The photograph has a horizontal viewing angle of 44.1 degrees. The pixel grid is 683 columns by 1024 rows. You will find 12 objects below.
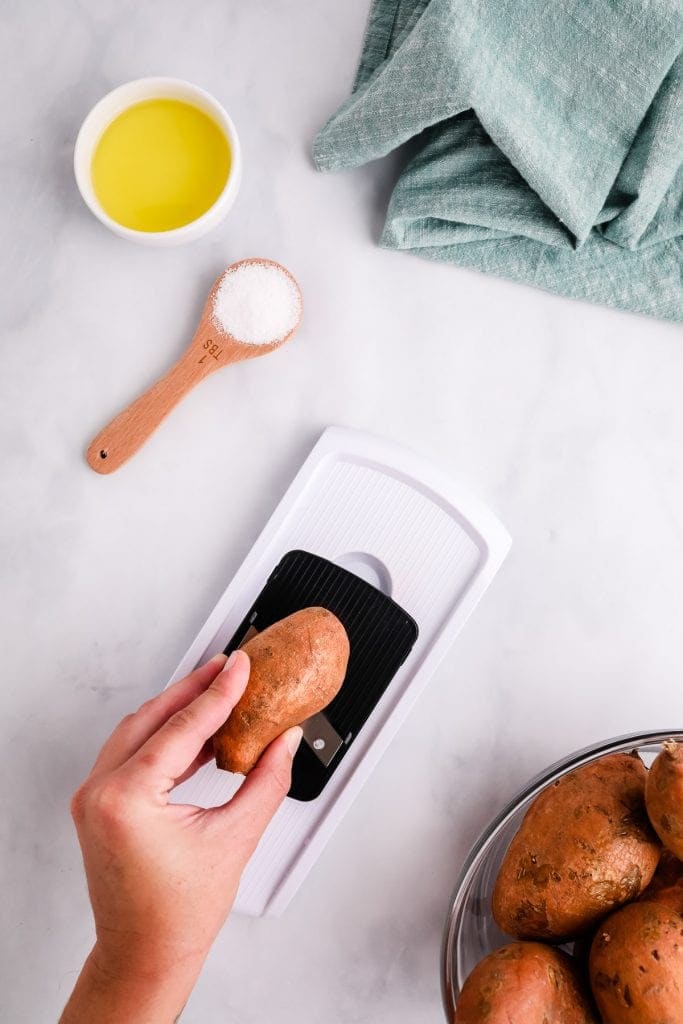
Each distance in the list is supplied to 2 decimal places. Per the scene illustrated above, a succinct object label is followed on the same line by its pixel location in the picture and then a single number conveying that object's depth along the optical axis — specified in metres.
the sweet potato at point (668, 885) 0.62
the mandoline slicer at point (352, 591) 0.73
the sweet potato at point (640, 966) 0.56
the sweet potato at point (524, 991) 0.57
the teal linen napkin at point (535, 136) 0.72
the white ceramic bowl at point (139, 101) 0.75
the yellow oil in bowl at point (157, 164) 0.78
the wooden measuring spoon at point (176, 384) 0.79
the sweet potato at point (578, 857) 0.60
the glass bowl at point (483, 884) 0.67
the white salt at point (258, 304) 0.79
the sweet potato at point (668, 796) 0.56
